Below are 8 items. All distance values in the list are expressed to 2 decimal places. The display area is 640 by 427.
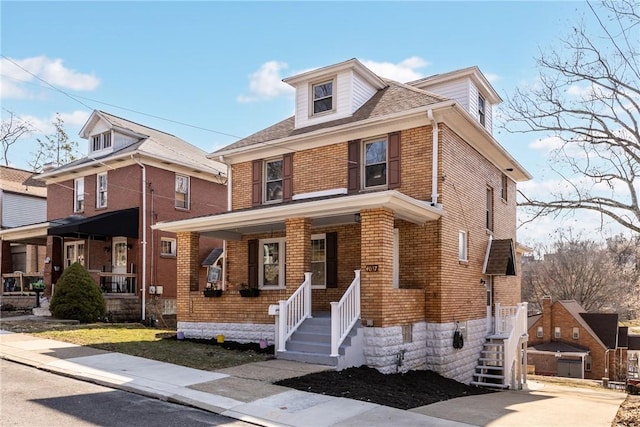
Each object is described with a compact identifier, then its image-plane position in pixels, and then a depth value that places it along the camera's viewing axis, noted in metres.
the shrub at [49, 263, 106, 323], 18.33
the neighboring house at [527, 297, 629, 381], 36.97
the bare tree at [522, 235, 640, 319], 55.47
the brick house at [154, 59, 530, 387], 11.69
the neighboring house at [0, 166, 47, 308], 24.94
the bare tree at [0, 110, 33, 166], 37.53
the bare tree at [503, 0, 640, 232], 12.72
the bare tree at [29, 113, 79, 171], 40.25
